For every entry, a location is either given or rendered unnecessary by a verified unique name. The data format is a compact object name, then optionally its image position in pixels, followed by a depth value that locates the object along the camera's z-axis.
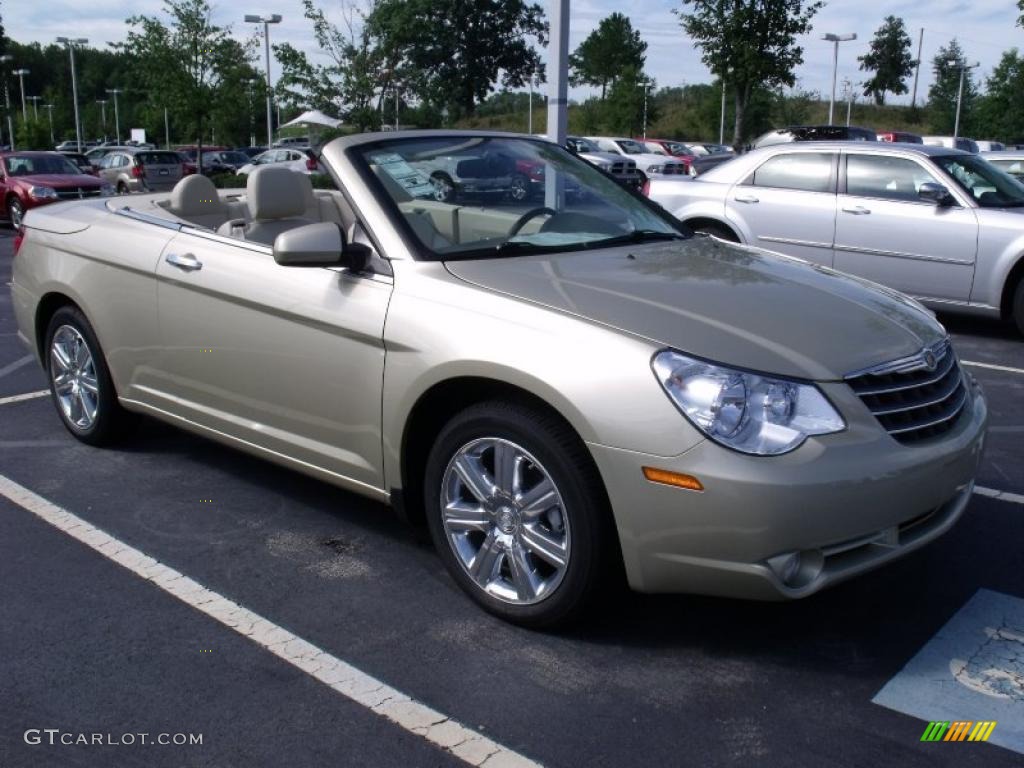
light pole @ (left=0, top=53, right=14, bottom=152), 63.16
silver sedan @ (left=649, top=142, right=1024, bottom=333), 8.54
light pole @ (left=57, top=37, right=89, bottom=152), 55.31
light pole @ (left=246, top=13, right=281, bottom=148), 35.25
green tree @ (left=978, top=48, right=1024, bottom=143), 47.69
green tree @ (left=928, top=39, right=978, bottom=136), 59.88
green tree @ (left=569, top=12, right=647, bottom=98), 78.88
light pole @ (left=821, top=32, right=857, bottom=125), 48.38
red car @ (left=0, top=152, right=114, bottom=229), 19.70
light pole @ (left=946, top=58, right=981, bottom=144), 54.78
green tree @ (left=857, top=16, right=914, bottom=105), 81.38
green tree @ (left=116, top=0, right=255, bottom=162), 30.75
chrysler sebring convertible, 3.02
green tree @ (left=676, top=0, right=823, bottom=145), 27.97
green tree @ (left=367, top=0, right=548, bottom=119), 20.94
